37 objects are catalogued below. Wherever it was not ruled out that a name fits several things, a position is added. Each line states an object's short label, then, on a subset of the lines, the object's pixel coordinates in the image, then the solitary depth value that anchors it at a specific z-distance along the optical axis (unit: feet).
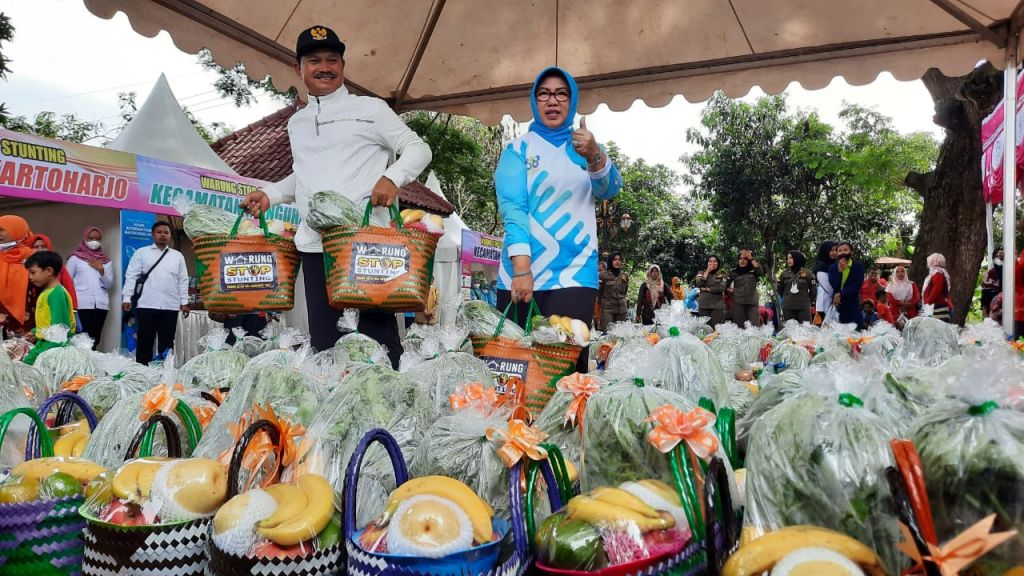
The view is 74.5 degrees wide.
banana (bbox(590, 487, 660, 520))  3.74
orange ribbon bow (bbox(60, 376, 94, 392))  8.40
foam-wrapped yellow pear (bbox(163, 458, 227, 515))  4.41
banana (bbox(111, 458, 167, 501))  4.42
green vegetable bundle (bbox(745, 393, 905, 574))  3.63
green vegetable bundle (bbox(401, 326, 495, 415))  7.32
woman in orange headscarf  16.62
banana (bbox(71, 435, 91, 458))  6.44
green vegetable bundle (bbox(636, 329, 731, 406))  7.19
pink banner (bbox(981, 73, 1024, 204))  26.61
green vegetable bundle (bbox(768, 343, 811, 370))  10.02
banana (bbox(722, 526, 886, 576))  3.19
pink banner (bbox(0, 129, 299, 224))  24.62
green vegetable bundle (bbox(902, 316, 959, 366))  11.58
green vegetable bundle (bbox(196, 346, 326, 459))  5.86
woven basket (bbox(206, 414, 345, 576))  3.84
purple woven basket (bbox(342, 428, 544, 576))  3.53
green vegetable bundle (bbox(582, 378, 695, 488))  4.78
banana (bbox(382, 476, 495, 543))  3.82
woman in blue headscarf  10.13
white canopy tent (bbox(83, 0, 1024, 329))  14.73
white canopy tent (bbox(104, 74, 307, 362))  31.42
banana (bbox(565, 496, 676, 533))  3.64
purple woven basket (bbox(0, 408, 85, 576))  4.61
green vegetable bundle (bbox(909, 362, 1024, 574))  3.10
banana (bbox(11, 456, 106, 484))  4.95
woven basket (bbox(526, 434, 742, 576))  3.45
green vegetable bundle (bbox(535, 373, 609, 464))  5.84
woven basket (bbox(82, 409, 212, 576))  4.16
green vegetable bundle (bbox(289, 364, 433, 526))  5.00
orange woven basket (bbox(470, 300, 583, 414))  8.09
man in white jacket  10.60
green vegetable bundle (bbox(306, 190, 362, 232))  9.12
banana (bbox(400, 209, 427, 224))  9.47
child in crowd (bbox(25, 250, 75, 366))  15.83
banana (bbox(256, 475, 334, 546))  3.91
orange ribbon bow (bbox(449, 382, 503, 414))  5.72
